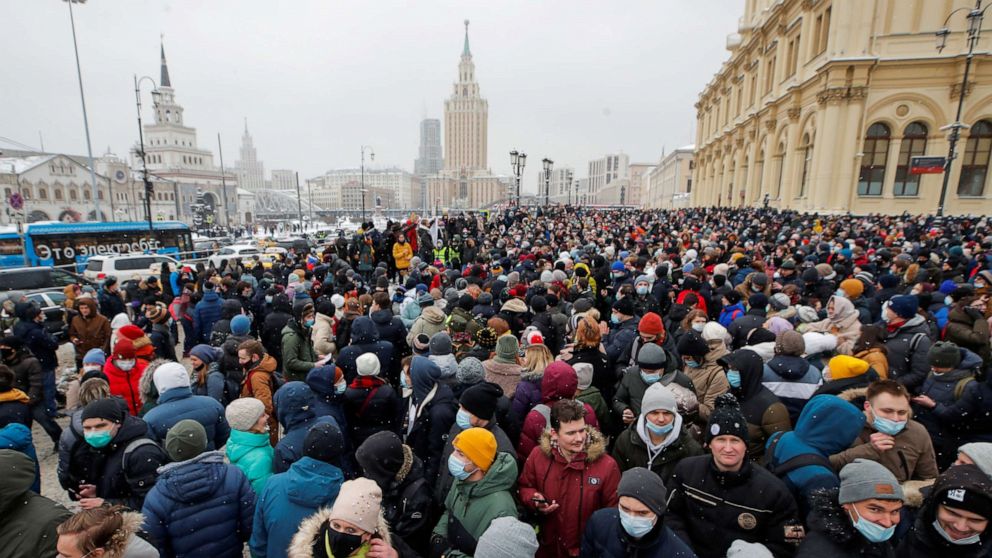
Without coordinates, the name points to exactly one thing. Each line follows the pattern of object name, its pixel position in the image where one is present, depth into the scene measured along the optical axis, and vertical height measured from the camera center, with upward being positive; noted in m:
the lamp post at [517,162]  26.27 +2.98
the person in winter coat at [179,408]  3.28 -1.54
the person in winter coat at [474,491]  2.41 -1.54
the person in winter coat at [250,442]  3.06 -1.66
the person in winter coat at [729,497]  2.27 -1.47
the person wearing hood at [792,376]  3.45 -1.24
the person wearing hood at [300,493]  2.42 -1.56
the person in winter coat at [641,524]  2.01 -1.44
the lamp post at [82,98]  24.95 +6.08
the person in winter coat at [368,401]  3.80 -1.63
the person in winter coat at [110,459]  2.74 -1.60
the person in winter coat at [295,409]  3.30 -1.50
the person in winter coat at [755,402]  3.10 -1.33
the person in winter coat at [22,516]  2.07 -1.49
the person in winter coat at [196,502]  2.42 -1.65
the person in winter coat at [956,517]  1.92 -1.31
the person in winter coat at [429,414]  3.44 -1.59
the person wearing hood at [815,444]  2.41 -1.31
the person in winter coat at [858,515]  1.87 -1.28
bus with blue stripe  20.94 -1.92
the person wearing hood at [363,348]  4.63 -1.51
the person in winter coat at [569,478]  2.62 -1.58
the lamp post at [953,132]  15.88 +3.21
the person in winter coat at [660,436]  2.75 -1.41
